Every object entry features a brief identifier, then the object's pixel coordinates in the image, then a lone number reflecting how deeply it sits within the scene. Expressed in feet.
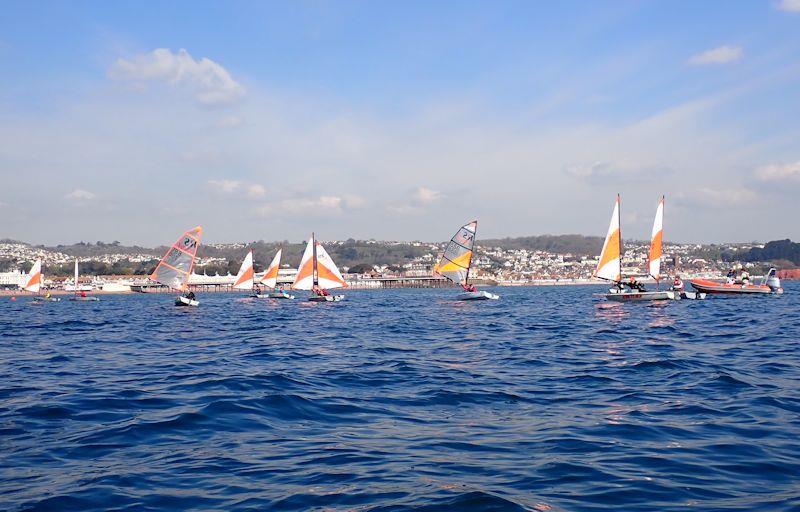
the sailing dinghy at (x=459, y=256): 213.46
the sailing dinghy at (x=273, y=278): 285.64
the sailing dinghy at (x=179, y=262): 197.67
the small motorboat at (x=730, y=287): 228.02
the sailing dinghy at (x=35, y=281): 341.82
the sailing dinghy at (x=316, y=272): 255.50
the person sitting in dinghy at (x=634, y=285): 182.90
